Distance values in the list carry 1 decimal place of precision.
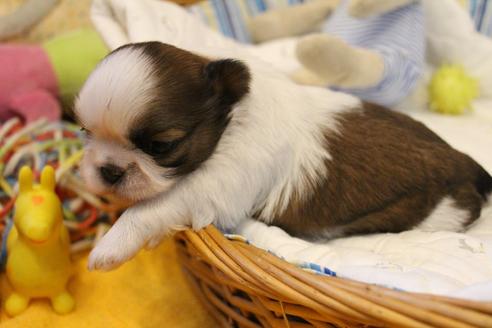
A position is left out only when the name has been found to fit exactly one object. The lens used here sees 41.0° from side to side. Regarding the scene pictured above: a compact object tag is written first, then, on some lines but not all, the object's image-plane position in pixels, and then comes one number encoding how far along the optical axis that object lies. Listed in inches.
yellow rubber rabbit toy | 10.1
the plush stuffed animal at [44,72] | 13.8
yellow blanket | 10.8
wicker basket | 7.6
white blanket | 8.8
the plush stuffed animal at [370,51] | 12.8
